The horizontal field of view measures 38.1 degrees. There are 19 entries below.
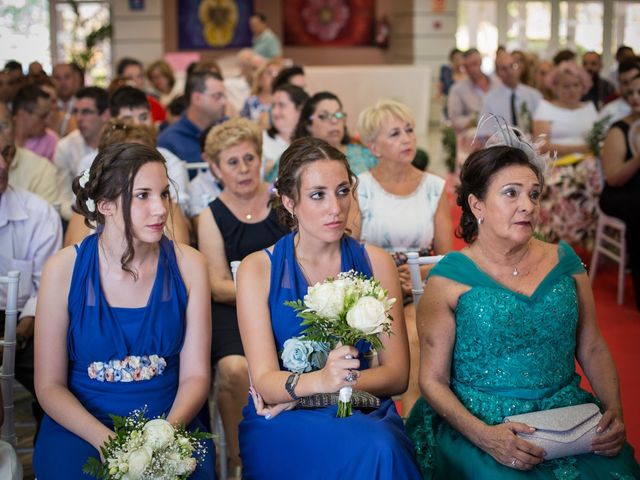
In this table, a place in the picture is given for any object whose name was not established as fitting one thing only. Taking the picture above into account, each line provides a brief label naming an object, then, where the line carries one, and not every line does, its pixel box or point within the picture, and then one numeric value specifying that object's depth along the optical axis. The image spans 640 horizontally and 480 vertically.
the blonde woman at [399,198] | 4.69
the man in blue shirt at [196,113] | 6.62
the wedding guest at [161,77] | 11.76
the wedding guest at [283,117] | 6.43
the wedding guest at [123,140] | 4.33
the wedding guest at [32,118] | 6.36
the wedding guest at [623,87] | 7.38
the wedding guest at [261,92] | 8.59
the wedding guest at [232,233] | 4.10
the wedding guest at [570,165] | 7.52
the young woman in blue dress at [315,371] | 2.73
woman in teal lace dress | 2.95
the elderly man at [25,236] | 4.23
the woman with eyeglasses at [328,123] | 5.70
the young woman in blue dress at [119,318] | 3.02
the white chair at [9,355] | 3.33
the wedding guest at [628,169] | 6.45
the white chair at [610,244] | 6.86
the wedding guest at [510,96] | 10.35
